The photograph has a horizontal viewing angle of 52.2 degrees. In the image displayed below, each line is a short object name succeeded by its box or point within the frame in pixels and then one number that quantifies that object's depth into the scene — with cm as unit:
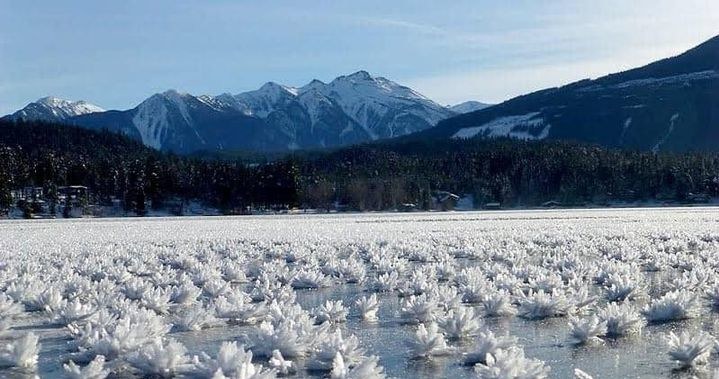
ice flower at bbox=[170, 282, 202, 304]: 1405
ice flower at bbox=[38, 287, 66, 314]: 1322
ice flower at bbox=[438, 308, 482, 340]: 1055
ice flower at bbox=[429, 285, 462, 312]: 1277
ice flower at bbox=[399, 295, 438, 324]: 1198
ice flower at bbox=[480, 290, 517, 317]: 1256
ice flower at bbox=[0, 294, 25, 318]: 1240
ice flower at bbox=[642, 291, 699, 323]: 1190
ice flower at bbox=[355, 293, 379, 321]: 1255
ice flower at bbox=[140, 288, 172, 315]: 1310
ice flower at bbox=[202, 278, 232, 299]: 1473
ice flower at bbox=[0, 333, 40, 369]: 921
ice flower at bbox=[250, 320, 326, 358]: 960
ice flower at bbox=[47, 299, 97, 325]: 1182
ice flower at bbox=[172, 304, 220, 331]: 1152
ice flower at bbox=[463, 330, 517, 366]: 917
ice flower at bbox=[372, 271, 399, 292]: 1598
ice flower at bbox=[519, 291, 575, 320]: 1240
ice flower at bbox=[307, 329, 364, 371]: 905
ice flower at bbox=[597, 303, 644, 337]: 1079
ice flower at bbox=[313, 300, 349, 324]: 1200
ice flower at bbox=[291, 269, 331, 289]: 1662
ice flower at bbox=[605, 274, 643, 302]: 1421
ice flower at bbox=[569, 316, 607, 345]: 1030
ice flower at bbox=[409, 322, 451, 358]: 952
